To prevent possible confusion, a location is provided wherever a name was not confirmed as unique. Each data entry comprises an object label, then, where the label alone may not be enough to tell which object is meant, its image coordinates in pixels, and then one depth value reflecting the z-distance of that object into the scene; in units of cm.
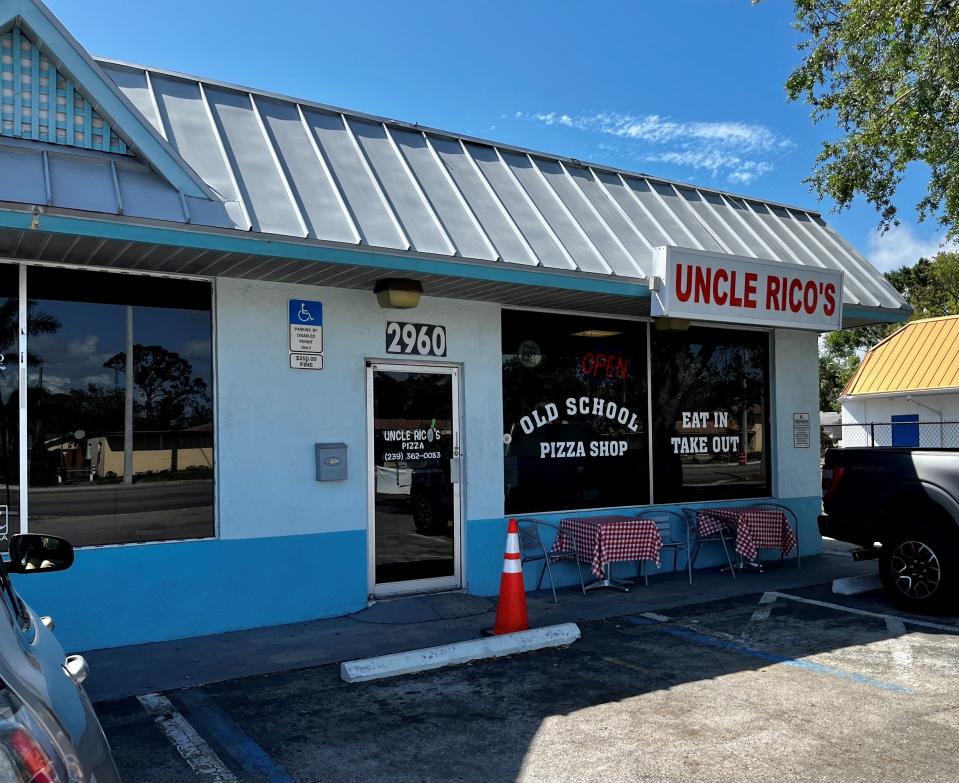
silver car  160
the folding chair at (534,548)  836
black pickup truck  727
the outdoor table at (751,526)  912
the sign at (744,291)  829
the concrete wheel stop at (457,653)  566
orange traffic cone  660
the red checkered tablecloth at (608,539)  813
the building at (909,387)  2302
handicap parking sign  734
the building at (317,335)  616
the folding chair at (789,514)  992
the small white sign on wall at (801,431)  1069
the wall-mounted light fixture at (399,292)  734
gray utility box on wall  739
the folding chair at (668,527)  927
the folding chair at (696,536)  937
